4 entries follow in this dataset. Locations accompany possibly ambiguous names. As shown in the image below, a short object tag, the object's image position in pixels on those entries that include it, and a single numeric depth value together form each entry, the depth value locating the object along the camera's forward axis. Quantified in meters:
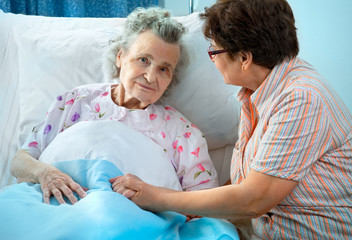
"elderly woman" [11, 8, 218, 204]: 1.57
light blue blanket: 0.98
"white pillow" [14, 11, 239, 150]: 1.84
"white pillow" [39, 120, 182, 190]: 1.41
